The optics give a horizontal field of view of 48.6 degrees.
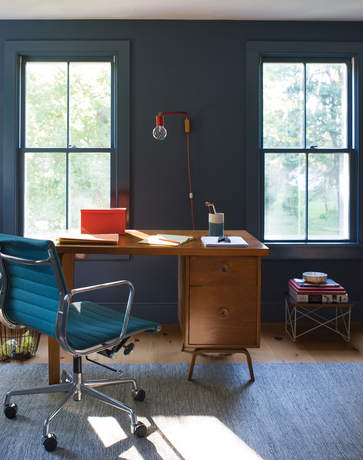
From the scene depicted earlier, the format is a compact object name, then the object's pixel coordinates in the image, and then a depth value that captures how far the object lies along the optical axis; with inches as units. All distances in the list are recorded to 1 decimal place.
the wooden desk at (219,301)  87.7
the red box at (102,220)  100.3
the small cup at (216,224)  97.0
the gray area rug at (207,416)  68.4
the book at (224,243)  86.0
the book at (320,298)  116.2
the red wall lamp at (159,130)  106.4
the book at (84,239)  85.9
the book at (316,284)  118.0
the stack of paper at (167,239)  89.1
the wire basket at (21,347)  103.0
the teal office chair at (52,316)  64.9
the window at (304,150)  131.1
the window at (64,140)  128.3
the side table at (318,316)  125.6
